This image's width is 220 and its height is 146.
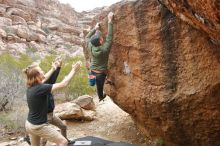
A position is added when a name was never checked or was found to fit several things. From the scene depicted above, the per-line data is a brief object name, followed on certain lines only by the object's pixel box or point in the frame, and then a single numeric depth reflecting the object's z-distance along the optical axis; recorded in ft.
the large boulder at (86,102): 40.14
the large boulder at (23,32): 105.91
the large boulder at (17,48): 91.74
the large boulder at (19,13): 118.89
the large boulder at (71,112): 35.78
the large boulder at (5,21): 107.69
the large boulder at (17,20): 114.48
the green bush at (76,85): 49.01
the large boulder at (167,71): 20.43
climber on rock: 22.68
